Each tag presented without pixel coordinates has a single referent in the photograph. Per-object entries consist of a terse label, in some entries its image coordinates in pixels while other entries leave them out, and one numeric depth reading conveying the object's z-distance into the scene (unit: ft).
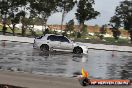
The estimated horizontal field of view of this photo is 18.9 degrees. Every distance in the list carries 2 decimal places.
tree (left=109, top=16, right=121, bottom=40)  302.04
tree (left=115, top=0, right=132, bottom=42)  290.56
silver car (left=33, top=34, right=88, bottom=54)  112.98
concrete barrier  164.76
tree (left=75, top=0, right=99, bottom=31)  267.18
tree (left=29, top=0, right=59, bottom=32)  272.92
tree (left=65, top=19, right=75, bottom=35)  456.53
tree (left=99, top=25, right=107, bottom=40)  559.88
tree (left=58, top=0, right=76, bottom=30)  279.69
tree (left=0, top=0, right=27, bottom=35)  264.52
